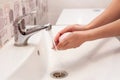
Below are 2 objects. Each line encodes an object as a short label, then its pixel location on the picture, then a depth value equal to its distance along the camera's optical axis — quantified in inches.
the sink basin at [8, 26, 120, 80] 27.2
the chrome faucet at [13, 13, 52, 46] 29.2
